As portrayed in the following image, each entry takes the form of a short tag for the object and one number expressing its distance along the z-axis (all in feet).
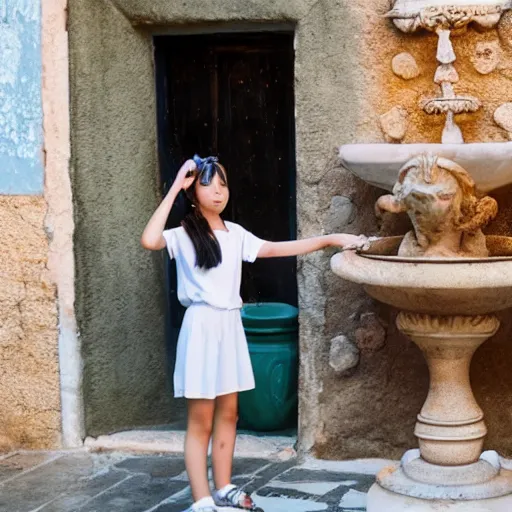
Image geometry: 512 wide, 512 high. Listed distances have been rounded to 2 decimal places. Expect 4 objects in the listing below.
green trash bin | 17.58
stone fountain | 13.20
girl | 13.73
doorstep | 16.96
